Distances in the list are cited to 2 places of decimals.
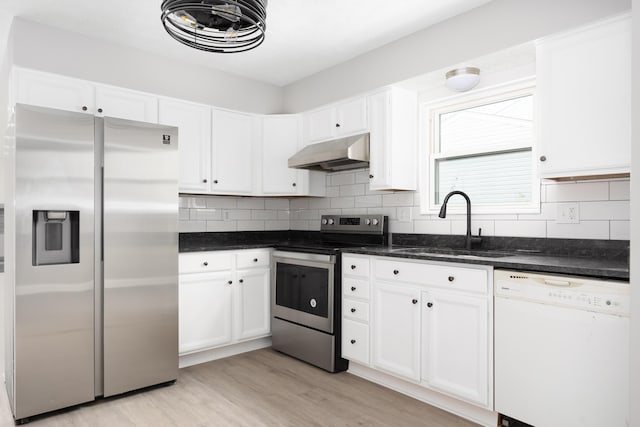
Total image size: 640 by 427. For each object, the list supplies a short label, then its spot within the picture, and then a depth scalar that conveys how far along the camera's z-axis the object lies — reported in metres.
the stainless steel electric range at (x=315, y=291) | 3.16
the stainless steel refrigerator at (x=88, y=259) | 2.40
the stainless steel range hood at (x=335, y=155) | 3.31
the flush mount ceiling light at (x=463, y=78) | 2.90
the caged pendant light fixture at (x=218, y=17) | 2.00
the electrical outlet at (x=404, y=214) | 3.46
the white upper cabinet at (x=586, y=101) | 2.06
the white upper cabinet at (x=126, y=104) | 3.17
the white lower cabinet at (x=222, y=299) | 3.24
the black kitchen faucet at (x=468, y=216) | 2.94
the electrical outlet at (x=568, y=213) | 2.50
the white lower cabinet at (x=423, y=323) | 2.32
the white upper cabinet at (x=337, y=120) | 3.44
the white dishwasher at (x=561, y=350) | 1.82
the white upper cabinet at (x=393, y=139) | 3.22
